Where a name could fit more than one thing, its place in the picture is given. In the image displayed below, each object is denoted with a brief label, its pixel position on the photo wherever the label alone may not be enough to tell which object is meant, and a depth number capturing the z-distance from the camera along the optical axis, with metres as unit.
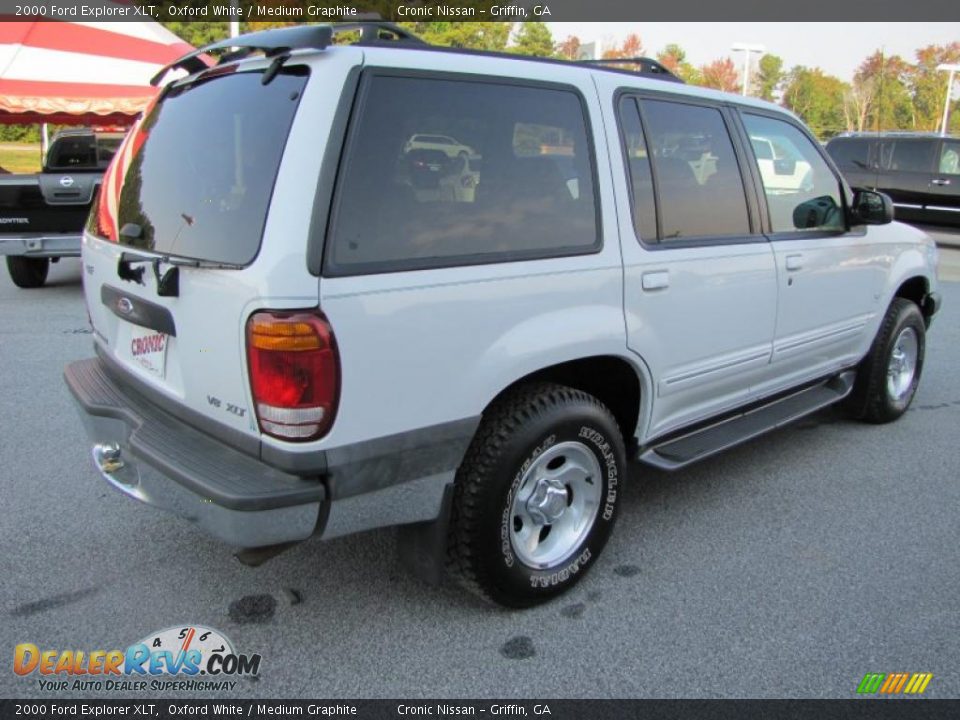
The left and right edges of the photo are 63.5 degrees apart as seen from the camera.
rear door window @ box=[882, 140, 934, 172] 14.88
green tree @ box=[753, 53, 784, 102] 48.58
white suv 2.26
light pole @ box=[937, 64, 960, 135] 28.61
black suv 14.67
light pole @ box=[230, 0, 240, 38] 15.17
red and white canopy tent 11.93
